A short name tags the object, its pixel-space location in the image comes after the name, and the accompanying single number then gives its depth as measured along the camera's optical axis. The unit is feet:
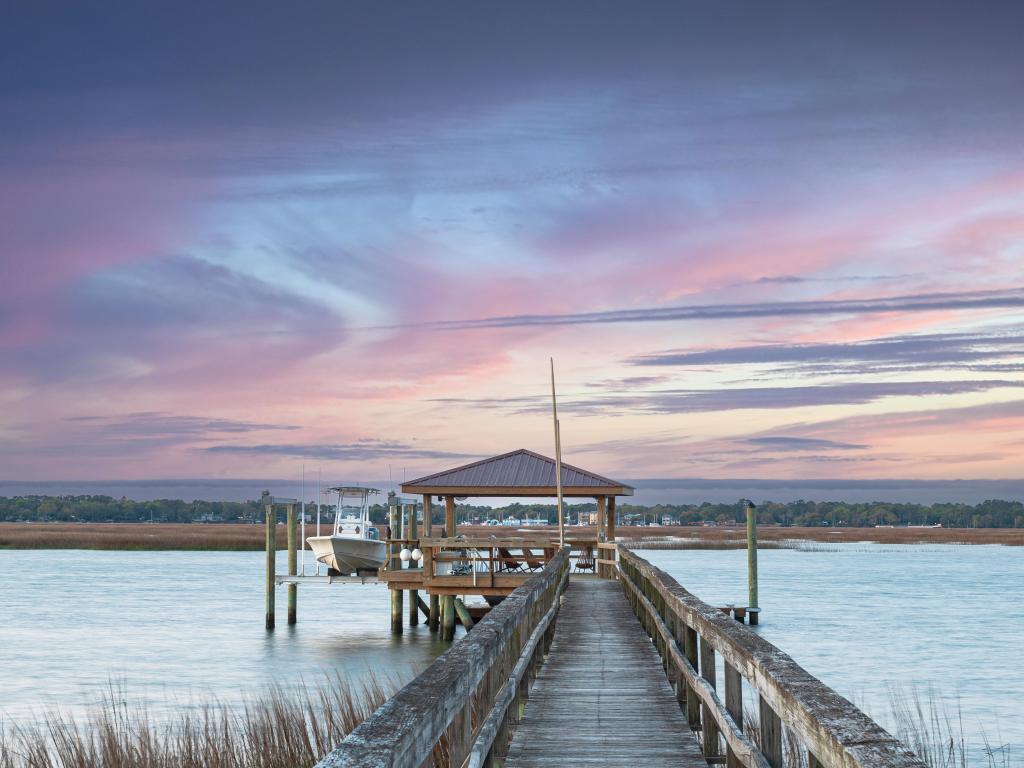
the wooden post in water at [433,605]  105.29
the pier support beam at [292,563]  100.58
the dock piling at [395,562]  99.46
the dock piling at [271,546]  97.91
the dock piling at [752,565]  102.12
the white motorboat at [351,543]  100.78
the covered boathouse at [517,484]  93.86
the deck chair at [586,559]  96.17
